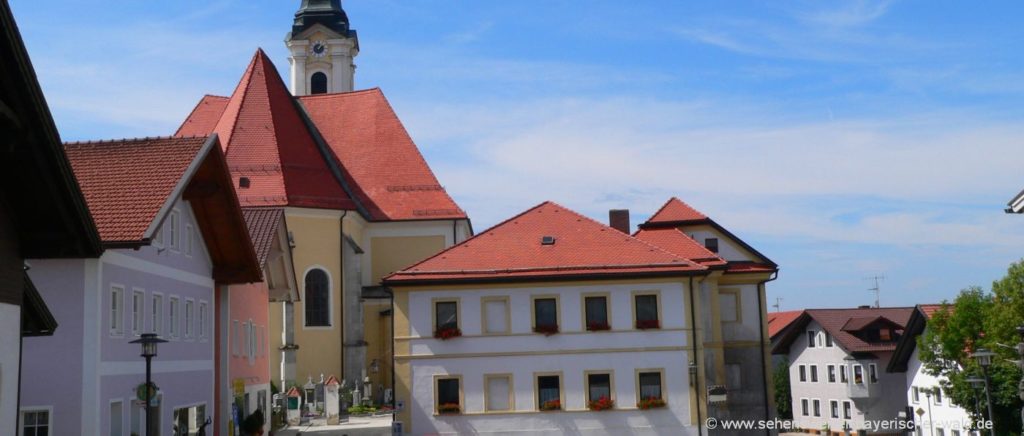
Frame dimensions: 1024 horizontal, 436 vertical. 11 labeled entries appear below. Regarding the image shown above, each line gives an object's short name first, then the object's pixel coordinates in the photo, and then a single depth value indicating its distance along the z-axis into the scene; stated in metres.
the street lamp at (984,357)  21.84
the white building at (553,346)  30.72
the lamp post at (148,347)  17.47
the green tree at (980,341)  34.59
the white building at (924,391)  45.75
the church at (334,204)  48.31
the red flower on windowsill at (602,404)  30.55
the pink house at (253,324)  27.33
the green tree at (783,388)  71.44
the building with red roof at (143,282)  19.19
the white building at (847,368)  60.00
